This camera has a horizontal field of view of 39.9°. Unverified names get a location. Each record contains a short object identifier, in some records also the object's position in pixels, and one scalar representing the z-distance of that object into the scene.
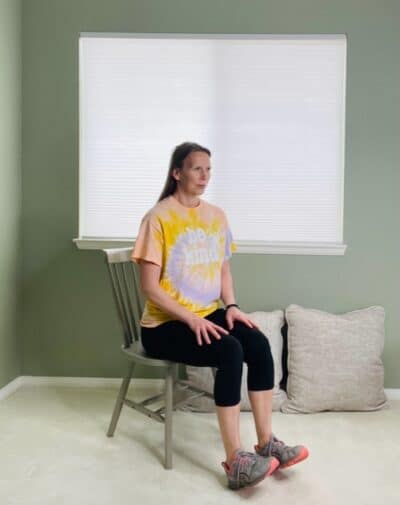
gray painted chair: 2.16
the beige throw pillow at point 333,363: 2.70
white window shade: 2.98
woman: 1.99
